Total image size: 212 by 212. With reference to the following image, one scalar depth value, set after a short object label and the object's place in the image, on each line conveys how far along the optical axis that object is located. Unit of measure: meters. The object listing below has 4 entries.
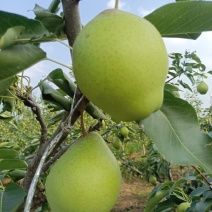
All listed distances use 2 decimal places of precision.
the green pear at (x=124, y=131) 1.78
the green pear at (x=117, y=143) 1.78
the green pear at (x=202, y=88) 2.08
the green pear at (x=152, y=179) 2.25
